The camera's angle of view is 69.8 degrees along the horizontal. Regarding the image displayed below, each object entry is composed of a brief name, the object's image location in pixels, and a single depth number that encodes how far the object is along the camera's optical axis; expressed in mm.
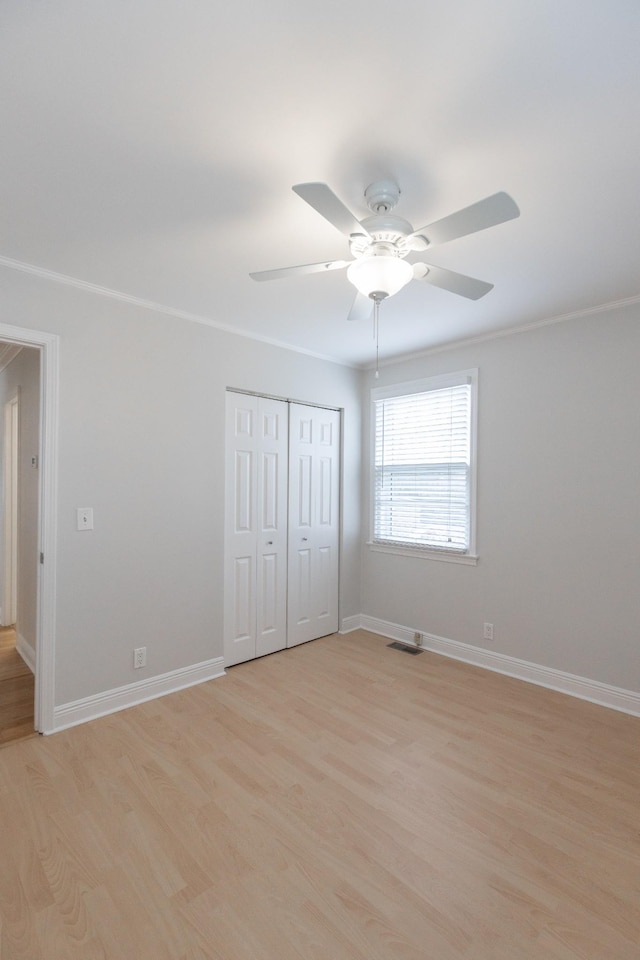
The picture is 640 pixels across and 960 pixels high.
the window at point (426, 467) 3703
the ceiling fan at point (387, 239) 1428
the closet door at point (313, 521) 3941
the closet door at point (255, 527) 3492
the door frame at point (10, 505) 4250
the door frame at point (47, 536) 2545
